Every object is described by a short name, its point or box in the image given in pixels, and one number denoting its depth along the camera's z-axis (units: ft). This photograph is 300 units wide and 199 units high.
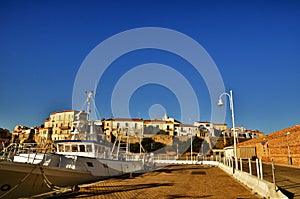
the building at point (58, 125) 316.40
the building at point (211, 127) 362.53
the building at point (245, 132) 392.41
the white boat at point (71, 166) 39.99
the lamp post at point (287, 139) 86.26
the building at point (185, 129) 363.35
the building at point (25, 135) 347.77
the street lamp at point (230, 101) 59.04
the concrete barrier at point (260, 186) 26.03
